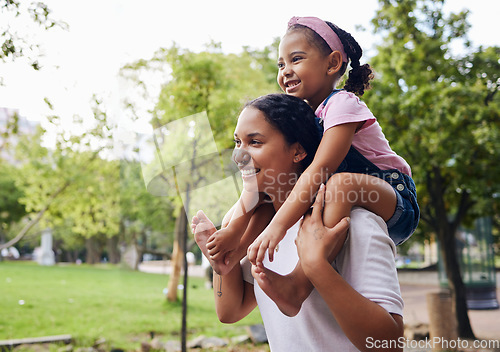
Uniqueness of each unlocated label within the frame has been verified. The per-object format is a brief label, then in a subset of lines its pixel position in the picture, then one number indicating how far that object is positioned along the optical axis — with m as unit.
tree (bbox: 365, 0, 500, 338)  6.12
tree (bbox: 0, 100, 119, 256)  8.10
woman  0.96
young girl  1.03
